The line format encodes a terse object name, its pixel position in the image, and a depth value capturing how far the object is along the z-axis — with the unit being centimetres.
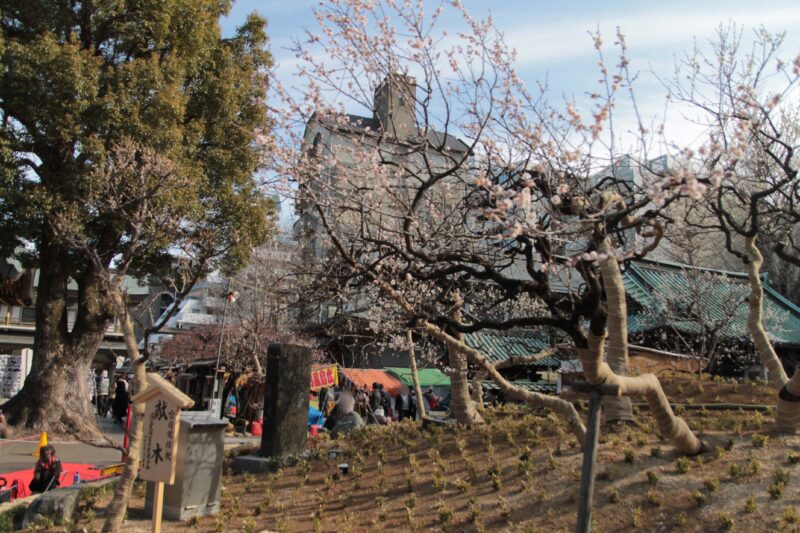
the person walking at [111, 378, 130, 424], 2134
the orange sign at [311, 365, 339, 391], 1759
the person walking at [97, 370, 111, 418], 2655
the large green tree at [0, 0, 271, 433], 1398
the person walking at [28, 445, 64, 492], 987
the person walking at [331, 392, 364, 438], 1270
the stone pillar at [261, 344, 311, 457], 1075
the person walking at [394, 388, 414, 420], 2102
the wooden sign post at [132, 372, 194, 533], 666
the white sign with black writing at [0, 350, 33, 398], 2773
